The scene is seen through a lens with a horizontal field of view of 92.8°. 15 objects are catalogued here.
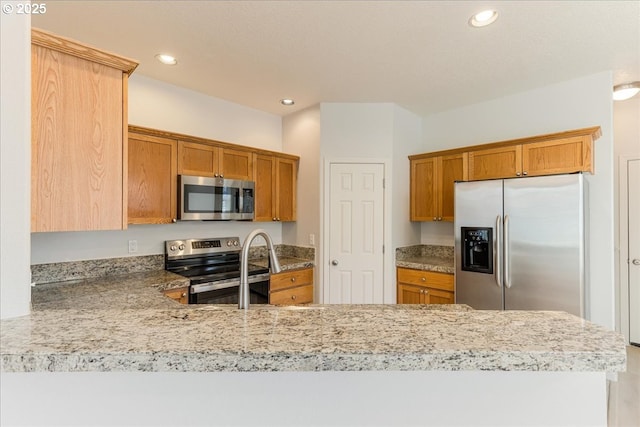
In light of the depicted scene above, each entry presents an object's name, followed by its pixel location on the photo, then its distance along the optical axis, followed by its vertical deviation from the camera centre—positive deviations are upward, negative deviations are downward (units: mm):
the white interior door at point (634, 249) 3236 -345
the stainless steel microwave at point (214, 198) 2840 +189
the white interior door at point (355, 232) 3459 -171
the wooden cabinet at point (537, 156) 2594 +569
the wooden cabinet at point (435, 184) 3383 +383
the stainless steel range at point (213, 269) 2609 -521
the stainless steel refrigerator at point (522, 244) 2398 -229
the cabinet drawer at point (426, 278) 3121 -656
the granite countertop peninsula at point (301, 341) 618 -276
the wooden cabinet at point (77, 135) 1483 +426
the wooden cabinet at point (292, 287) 3166 -762
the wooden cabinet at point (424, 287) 3125 -748
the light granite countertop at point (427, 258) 3221 -499
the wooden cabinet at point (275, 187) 3459 +355
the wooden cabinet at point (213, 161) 2898 +571
